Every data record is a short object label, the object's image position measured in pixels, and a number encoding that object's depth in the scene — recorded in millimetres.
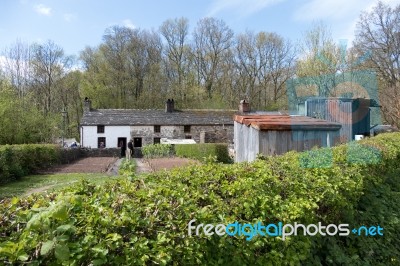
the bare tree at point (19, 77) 45281
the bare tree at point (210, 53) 51406
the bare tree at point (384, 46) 27438
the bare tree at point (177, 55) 51416
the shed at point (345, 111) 14258
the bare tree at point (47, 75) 48125
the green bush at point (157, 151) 30511
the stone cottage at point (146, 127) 39656
